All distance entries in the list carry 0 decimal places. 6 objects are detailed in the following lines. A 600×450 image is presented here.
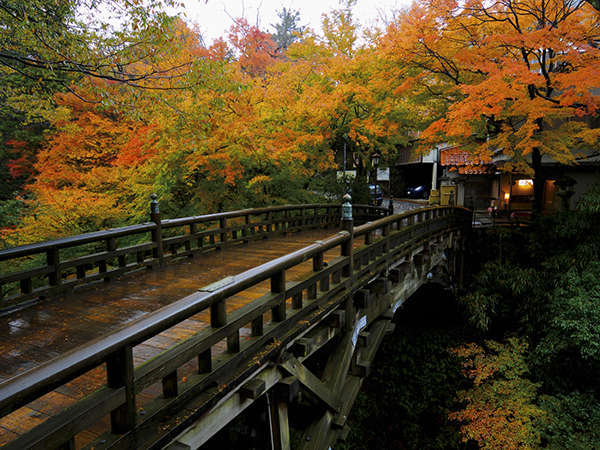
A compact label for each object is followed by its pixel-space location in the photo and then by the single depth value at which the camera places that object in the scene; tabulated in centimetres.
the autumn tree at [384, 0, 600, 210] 857
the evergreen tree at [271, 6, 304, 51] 3896
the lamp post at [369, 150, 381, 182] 1591
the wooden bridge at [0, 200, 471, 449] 235
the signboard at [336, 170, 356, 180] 1763
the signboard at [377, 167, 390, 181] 1754
